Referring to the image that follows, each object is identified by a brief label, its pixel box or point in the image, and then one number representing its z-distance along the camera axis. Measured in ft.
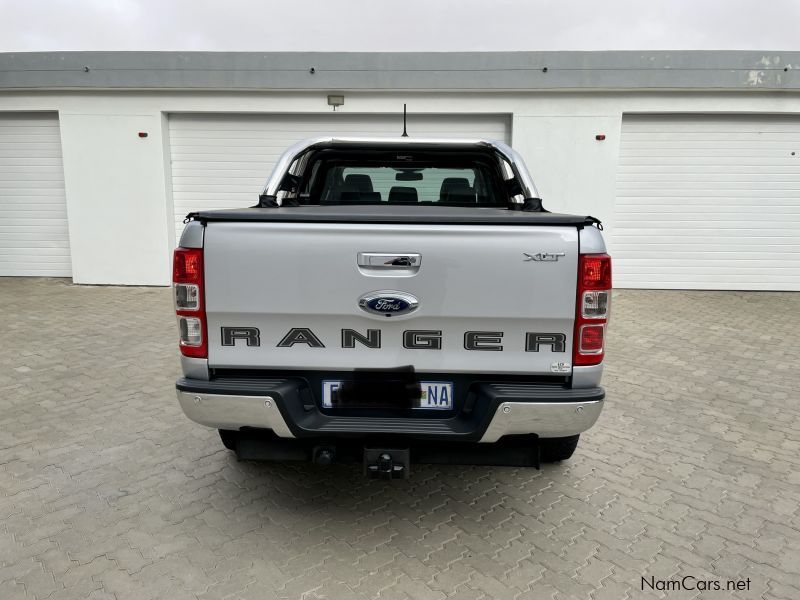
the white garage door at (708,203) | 32.07
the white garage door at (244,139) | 32.55
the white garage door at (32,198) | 33.86
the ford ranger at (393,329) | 8.13
